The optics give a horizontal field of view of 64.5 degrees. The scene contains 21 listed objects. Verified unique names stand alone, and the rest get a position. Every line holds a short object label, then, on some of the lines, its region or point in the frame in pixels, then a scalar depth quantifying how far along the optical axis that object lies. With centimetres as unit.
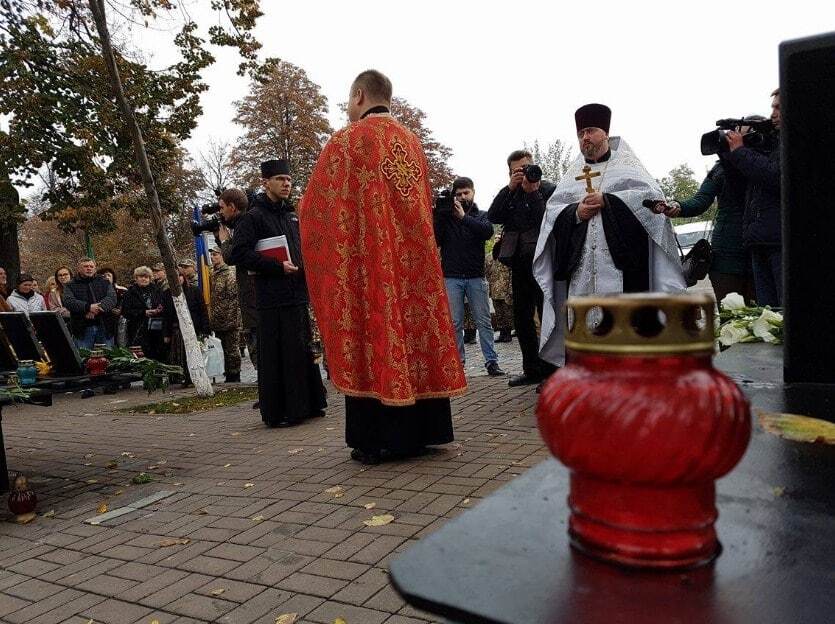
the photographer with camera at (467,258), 737
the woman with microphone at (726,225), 518
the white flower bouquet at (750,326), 272
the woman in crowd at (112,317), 1162
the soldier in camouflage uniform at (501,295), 1234
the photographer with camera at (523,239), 631
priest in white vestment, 483
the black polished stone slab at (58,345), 486
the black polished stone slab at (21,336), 478
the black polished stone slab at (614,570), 59
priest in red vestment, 386
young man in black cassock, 567
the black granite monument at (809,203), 133
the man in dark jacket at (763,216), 432
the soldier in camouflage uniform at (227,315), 1001
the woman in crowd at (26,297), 1053
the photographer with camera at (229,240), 679
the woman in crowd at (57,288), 1149
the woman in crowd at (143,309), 1129
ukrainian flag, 1151
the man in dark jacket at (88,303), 1096
